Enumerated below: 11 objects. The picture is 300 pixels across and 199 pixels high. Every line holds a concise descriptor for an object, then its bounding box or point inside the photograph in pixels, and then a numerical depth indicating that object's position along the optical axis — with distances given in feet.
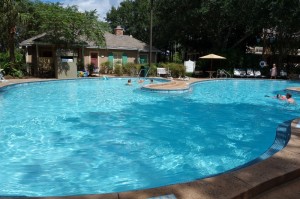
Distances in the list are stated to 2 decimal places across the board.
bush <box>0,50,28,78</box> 68.44
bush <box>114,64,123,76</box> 81.19
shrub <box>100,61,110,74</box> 86.28
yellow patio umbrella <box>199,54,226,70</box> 77.56
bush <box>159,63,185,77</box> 77.46
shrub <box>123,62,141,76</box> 81.92
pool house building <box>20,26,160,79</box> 70.69
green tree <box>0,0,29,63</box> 63.59
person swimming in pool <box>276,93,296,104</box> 41.06
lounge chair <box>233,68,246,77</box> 85.61
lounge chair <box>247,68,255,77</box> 85.90
